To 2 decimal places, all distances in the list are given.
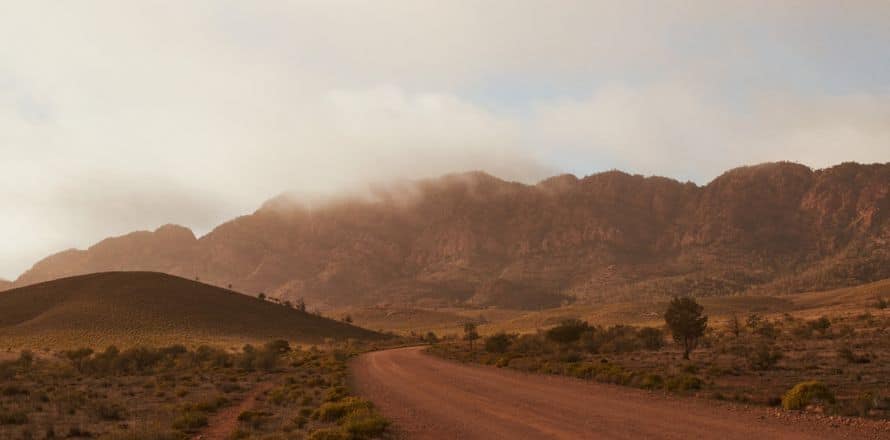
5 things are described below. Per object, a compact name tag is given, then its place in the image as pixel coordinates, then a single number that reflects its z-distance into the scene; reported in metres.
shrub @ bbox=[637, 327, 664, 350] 58.61
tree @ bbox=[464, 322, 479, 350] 76.35
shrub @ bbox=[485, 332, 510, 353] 63.62
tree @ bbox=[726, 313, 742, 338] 66.56
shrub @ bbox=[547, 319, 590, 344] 68.38
